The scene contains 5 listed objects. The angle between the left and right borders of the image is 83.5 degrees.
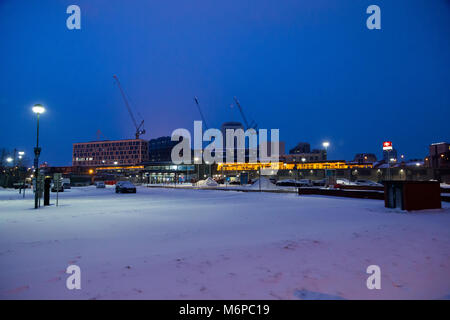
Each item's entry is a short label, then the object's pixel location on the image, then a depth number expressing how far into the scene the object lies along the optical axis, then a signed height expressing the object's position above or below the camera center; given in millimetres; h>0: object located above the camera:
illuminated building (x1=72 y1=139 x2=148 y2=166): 191875 +11552
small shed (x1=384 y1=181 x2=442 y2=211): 13352 -1624
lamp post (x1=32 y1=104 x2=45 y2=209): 16119 +1023
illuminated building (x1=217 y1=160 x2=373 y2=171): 86375 +175
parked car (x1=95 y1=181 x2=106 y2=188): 48850 -3545
